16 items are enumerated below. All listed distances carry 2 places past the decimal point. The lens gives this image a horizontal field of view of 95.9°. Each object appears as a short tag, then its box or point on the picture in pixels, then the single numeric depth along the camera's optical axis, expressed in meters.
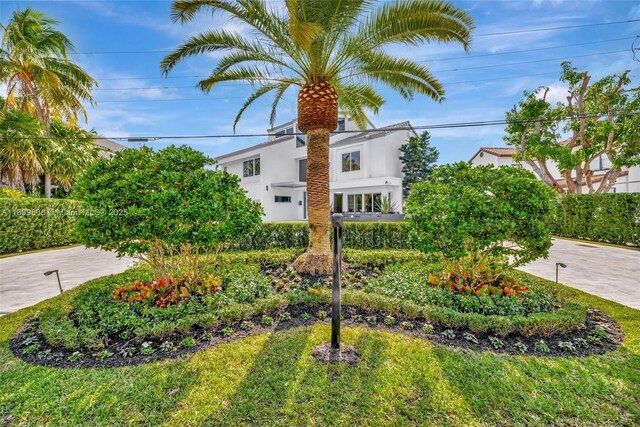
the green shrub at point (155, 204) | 4.68
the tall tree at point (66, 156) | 15.96
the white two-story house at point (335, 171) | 21.03
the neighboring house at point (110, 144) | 32.19
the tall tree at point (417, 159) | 21.23
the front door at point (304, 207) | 25.38
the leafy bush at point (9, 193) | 13.00
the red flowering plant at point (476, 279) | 5.20
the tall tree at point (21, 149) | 13.27
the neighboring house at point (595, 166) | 23.16
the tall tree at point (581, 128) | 15.09
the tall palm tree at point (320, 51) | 6.39
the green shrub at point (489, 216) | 4.82
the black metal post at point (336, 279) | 3.83
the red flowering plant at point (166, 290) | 4.98
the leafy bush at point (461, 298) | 4.67
